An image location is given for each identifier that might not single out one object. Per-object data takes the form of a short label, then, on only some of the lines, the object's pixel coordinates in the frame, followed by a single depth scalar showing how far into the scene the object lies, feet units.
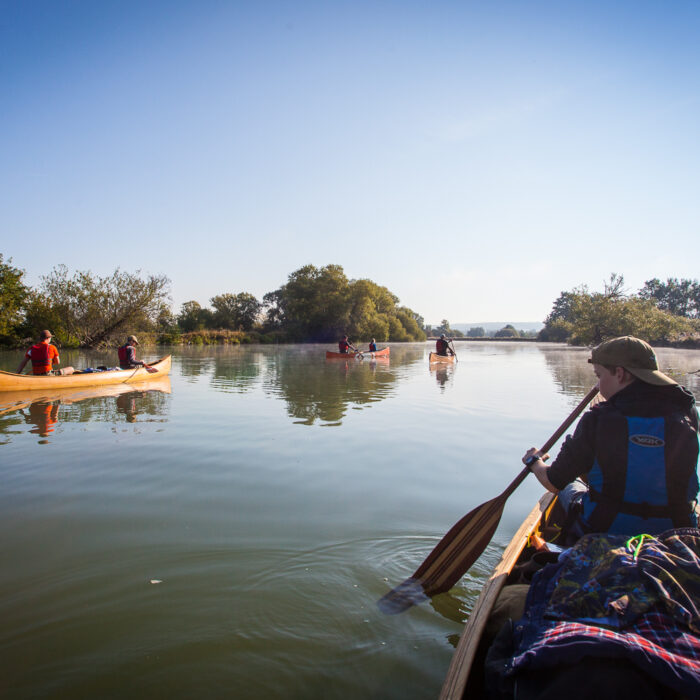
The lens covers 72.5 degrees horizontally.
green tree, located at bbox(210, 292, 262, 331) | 260.83
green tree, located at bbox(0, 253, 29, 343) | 108.47
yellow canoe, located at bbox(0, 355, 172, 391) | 41.24
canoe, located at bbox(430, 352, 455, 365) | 81.00
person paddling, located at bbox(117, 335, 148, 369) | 52.90
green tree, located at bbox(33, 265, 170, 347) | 128.88
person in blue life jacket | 7.97
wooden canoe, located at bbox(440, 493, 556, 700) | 6.47
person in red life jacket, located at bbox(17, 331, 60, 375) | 44.19
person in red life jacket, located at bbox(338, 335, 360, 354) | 98.51
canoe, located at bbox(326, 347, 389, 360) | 97.60
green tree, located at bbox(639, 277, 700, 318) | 307.78
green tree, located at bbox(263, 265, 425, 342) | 230.68
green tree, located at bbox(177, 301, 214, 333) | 244.83
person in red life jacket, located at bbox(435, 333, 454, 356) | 84.80
